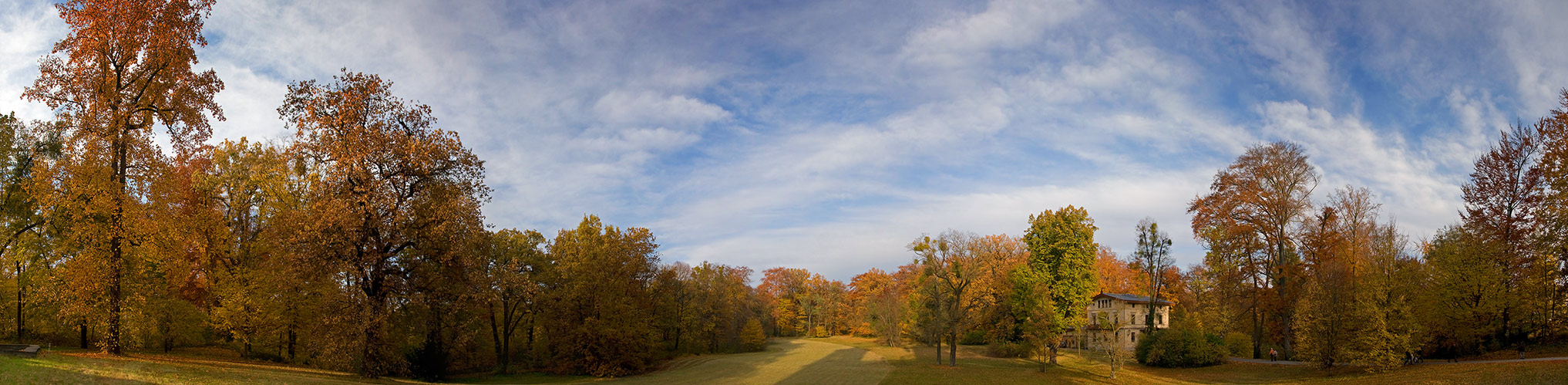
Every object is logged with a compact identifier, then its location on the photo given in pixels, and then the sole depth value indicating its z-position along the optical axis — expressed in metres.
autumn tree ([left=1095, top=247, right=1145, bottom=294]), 73.12
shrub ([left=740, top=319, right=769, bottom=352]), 59.97
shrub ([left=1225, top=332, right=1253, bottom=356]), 43.28
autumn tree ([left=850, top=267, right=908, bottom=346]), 60.00
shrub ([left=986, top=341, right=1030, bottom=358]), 44.00
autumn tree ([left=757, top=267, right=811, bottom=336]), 92.88
